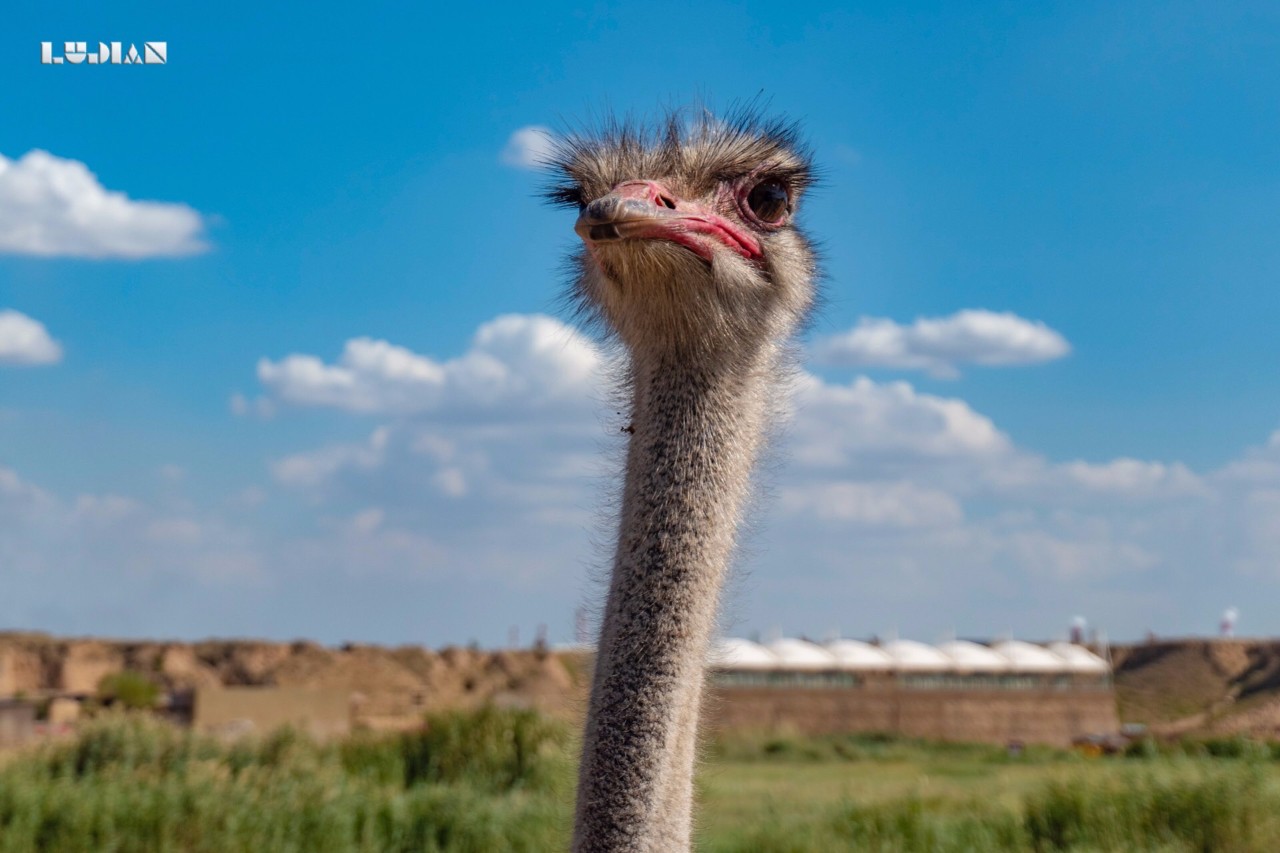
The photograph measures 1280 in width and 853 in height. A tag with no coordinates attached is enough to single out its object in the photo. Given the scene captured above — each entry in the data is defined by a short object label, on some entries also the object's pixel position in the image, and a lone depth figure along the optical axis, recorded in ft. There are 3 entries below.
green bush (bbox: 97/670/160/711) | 109.29
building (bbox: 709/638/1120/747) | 105.50
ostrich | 7.66
